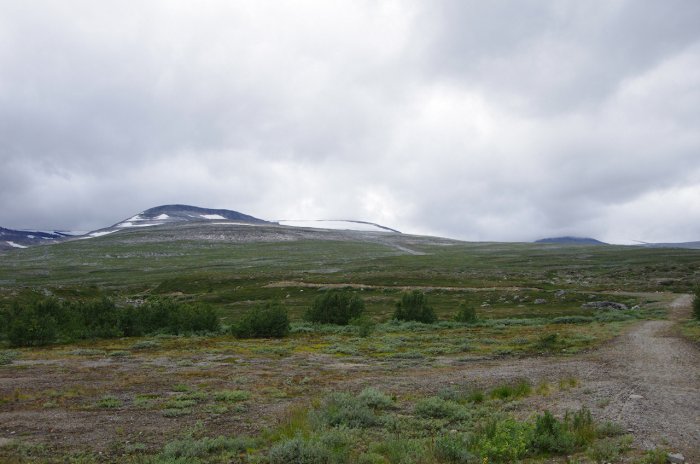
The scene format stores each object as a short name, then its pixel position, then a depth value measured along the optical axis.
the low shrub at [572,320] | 40.66
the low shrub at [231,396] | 14.96
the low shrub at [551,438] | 8.83
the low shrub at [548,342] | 25.69
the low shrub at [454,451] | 8.46
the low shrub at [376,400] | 13.30
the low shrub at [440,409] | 11.98
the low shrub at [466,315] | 40.91
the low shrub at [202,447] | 9.44
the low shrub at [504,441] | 8.56
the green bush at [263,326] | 35.56
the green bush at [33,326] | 30.67
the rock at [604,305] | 47.78
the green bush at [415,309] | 43.06
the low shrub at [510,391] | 14.03
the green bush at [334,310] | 42.97
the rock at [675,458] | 7.91
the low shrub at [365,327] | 34.62
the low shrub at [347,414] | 11.39
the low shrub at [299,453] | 8.60
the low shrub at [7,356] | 23.32
